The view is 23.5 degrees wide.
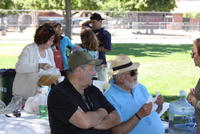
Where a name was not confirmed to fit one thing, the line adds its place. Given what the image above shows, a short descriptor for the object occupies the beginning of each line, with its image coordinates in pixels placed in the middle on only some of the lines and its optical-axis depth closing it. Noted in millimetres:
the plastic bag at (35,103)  4842
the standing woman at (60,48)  7485
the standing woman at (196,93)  3683
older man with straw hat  4076
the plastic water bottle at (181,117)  4115
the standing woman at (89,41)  7274
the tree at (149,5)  50112
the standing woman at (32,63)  5766
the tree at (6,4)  45024
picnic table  4101
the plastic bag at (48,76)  5464
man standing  8353
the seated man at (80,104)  3395
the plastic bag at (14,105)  5301
